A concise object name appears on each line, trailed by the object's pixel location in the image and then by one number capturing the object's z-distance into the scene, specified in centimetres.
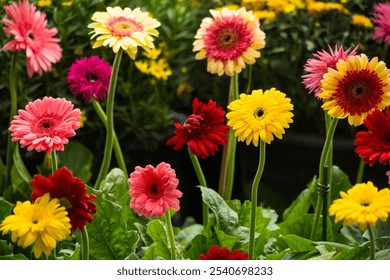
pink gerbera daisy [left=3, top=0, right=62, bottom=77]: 226
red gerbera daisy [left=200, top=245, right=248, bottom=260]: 203
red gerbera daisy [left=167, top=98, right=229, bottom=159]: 209
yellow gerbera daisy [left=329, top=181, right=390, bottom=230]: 189
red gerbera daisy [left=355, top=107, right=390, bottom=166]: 197
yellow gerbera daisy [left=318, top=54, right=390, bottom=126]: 203
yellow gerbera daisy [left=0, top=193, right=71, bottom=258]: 189
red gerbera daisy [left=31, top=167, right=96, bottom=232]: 193
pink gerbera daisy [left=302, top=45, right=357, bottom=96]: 216
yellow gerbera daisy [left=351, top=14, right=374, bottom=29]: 282
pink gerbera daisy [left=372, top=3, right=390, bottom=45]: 262
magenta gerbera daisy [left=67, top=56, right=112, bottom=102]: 242
